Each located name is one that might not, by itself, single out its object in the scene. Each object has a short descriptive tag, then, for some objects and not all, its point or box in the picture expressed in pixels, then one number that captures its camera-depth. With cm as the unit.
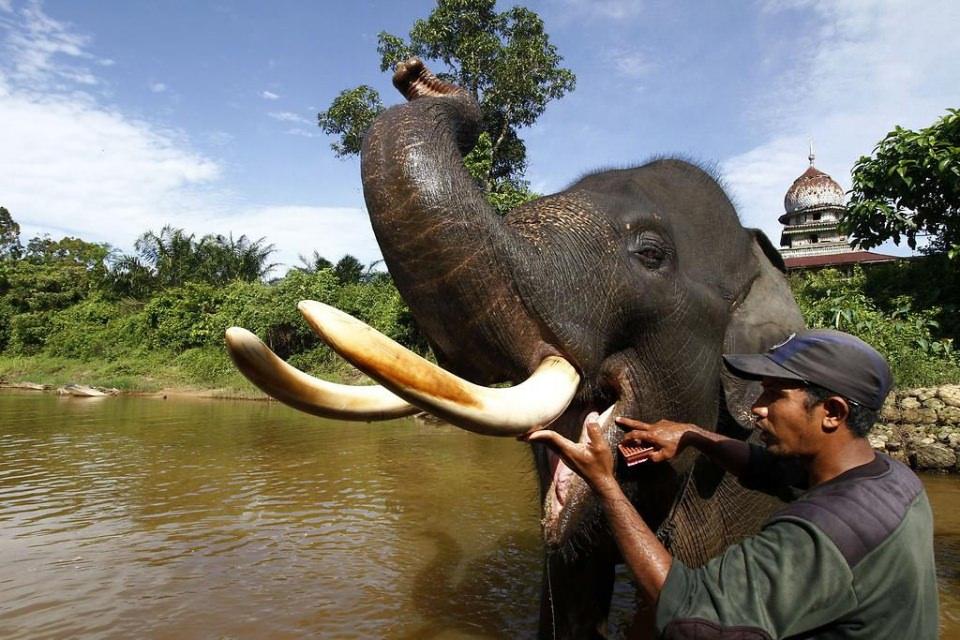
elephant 161
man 109
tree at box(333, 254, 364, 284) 2302
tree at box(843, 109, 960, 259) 881
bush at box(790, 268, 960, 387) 829
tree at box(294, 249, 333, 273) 2355
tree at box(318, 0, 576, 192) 1767
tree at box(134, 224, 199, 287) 2741
